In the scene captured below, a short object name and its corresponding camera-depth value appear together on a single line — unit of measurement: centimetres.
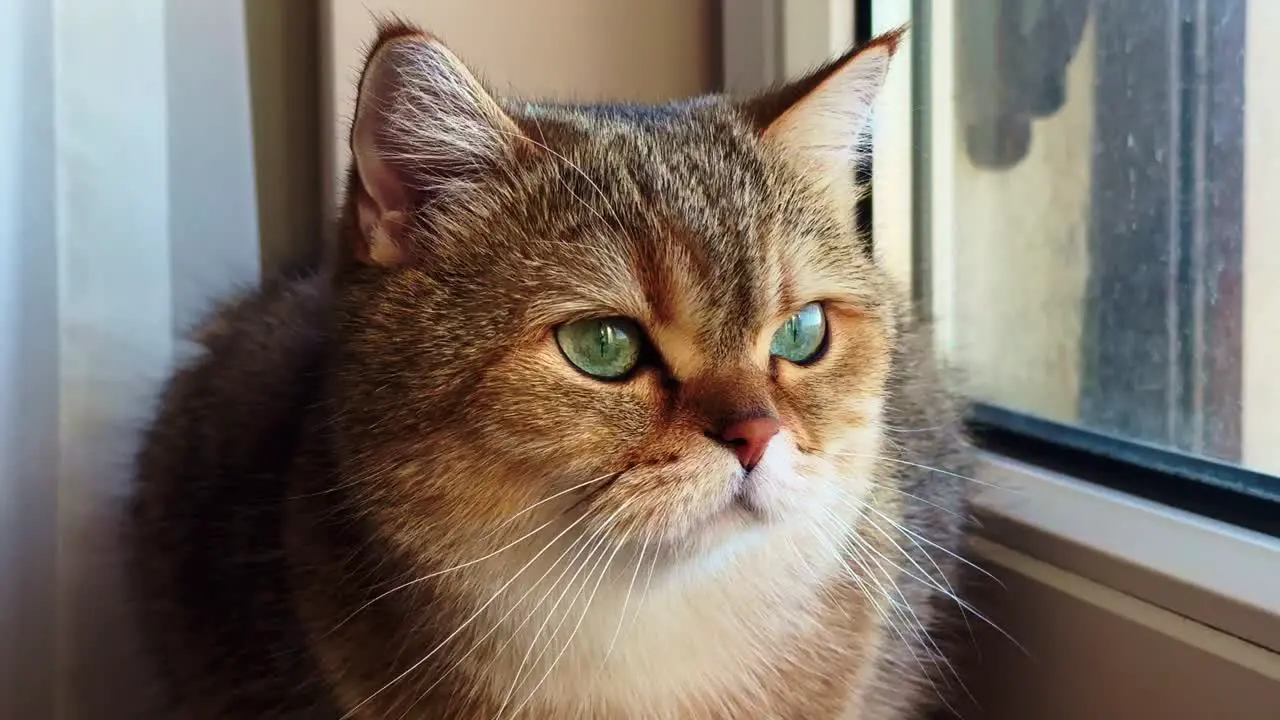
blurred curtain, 39
